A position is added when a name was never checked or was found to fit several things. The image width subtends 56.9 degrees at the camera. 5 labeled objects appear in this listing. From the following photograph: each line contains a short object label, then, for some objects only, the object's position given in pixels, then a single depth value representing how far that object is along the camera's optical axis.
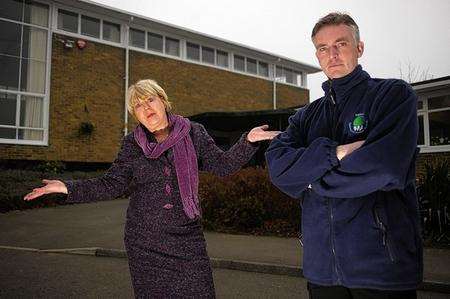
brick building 16.14
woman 2.56
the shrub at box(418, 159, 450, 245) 8.12
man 1.63
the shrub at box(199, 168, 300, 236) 9.32
